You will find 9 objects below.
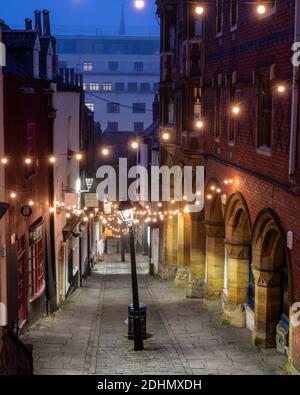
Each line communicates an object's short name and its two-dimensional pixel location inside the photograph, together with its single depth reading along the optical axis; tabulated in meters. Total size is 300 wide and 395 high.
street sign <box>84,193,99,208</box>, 31.00
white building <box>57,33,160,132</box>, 82.94
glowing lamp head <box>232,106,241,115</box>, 18.85
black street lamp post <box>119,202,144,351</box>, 17.67
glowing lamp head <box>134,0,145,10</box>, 14.38
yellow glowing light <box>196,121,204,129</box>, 24.63
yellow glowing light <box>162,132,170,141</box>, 31.20
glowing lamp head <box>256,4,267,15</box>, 14.29
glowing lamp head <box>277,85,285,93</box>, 14.79
